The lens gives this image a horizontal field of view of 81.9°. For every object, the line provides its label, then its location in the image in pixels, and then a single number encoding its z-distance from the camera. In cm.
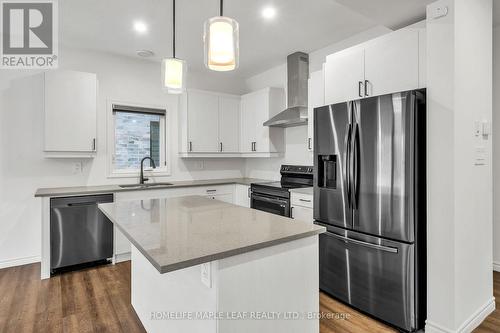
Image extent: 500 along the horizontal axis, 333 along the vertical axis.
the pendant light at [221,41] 135
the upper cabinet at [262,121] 432
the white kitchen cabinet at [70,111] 329
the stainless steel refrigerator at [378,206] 202
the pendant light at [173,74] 186
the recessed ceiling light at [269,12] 281
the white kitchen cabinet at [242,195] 417
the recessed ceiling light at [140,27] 307
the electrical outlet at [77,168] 372
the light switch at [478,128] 215
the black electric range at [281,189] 335
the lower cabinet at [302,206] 298
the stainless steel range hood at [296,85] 395
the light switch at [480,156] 216
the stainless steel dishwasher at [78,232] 313
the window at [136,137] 410
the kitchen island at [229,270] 127
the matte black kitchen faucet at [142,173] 405
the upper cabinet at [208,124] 435
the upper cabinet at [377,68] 212
